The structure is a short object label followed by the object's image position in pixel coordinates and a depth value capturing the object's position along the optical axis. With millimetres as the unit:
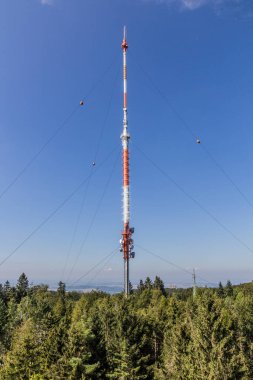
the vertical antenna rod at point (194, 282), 61256
